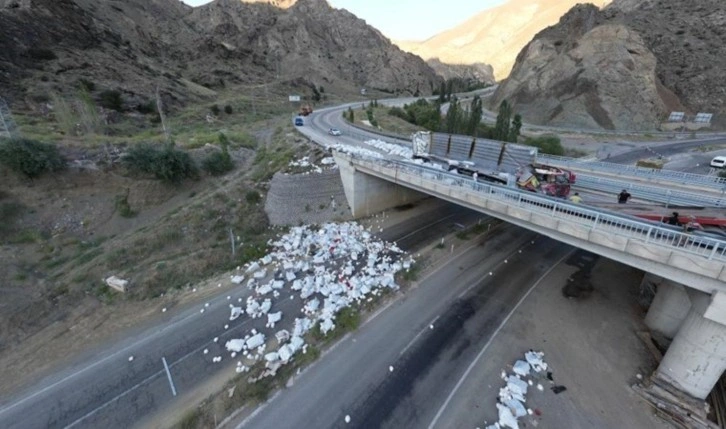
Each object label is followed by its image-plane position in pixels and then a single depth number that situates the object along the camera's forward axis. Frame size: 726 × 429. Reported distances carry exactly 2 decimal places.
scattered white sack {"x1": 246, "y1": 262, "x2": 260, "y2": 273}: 18.61
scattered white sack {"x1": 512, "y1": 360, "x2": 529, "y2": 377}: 12.10
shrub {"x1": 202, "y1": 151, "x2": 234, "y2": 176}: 30.08
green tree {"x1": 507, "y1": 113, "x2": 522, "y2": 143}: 44.25
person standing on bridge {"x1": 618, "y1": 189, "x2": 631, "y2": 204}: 15.13
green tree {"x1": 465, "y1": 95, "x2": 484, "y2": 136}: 46.34
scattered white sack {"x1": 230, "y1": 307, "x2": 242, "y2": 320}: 15.13
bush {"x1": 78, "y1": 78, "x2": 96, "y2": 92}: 41.06
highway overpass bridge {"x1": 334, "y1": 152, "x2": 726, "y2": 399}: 10.02
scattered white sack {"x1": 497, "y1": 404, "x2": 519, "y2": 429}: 10.22
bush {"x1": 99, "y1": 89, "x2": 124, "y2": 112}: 40.74
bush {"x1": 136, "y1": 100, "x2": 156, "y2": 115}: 44.27
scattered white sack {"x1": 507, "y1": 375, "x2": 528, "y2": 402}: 11.33
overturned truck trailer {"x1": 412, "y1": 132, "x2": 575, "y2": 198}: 16.50
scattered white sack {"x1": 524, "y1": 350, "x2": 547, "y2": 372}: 12.41
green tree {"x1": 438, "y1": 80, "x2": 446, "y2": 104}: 80.54
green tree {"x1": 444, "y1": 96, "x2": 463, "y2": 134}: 47.50
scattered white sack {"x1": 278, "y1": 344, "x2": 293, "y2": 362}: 12.52
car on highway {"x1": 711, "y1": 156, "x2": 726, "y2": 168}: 34.05
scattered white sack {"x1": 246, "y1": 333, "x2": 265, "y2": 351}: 13.30
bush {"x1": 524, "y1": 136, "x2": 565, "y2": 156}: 42.34
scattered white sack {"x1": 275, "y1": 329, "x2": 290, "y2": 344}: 13.54
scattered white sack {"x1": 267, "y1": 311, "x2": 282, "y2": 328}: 14.53
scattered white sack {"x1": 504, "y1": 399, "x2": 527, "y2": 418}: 10.62
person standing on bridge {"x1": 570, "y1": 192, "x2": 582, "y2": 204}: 14.70
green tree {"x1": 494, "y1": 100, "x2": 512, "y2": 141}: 43.88
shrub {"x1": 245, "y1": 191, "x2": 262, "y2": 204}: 25.28
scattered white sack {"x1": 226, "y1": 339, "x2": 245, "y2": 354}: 13.19
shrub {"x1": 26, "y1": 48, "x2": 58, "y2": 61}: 42.19
